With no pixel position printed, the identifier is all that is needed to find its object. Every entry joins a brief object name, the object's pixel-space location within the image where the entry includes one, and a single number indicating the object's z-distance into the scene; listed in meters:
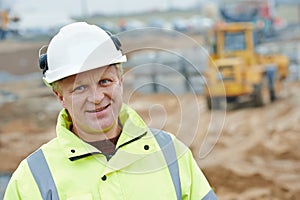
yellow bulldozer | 12.15
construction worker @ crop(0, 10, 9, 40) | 20.02
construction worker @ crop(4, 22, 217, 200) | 1.91
